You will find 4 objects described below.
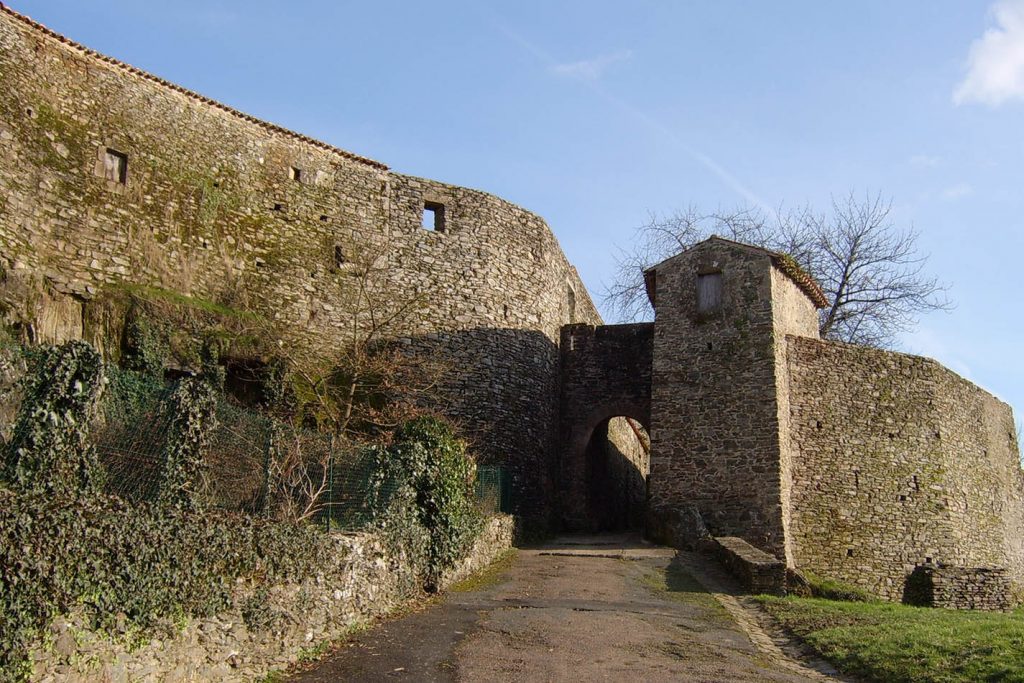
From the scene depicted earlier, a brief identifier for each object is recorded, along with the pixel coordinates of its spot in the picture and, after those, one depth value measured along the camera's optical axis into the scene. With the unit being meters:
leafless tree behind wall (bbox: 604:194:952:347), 30.50
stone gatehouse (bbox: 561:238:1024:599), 18.73
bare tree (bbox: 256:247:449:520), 17.33
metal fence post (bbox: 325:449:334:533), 11.22
